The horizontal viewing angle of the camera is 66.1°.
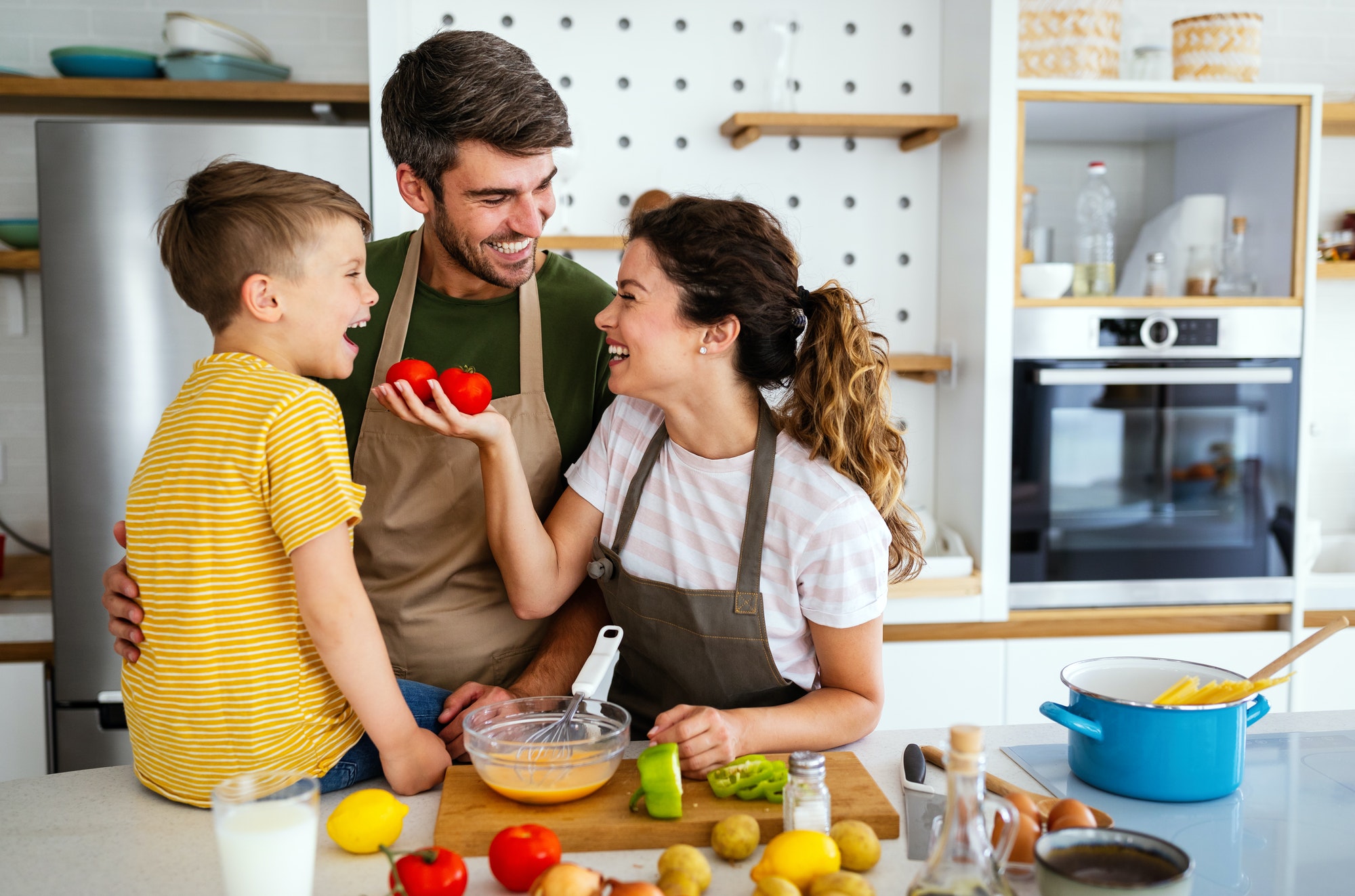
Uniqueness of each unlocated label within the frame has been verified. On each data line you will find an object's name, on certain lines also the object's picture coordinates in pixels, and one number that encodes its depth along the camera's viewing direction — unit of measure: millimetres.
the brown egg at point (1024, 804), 986
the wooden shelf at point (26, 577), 2596
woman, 1363
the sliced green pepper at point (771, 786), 1111
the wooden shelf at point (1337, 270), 2863
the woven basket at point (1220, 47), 2703
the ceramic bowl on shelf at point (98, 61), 2693
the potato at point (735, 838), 1008
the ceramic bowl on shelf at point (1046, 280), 2697
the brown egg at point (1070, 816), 973
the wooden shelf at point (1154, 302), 2654
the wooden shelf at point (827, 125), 2748
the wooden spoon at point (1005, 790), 1076
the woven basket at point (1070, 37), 2691
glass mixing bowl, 1103
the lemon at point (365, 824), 1029
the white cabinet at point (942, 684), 2645
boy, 1088
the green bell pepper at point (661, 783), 1052
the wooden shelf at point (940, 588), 2635
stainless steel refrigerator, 2350
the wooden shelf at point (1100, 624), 2695
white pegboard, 2938
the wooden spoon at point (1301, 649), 1172
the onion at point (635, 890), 819
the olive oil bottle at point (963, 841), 773
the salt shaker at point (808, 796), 1008
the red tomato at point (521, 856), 941
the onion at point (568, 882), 845
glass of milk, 858
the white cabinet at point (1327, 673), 2738
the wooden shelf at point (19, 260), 2674
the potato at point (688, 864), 927
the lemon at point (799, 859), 927
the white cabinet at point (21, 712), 2475
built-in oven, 2670
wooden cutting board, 1054
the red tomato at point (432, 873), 906
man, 1505
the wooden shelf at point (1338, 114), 2846
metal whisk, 1119
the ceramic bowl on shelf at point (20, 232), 2697
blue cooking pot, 1136
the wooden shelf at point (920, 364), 2881
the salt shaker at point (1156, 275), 2760
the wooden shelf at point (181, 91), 2656
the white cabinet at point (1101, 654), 2686
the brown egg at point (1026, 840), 962
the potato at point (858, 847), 989
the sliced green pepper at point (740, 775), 1119
